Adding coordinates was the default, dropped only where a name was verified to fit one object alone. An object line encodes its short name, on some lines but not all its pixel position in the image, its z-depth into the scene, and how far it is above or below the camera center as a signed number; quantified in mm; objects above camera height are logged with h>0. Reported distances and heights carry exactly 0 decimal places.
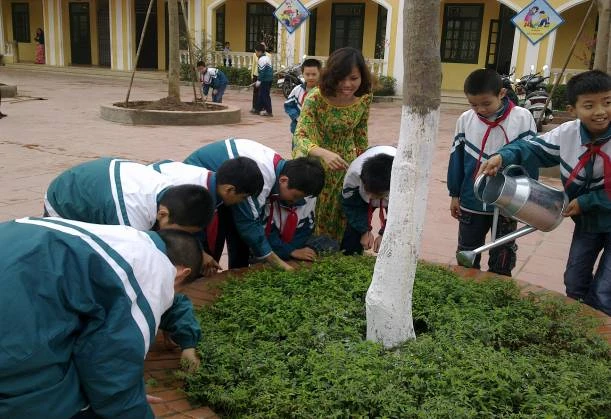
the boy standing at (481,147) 2932 -373
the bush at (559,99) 13141 -501
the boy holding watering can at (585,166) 2514 -389
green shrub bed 1776 -945
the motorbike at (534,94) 10602 -350
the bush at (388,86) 15859 -447
